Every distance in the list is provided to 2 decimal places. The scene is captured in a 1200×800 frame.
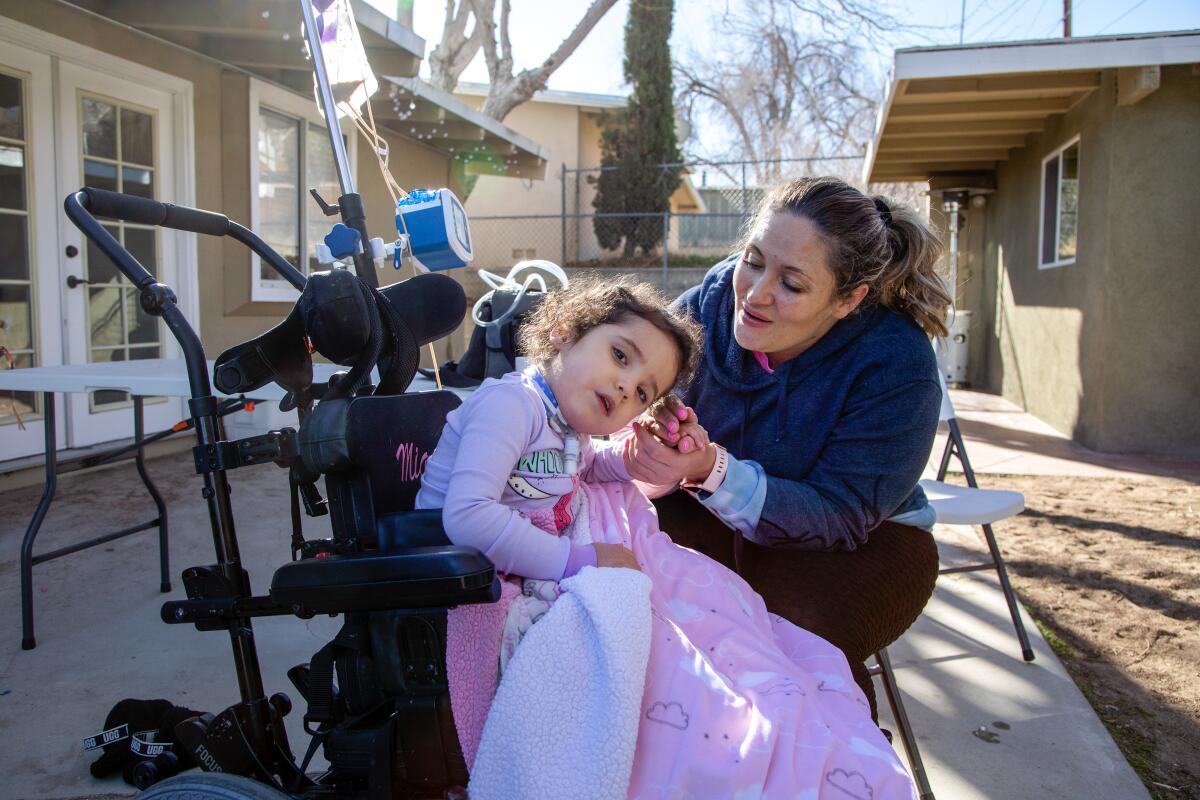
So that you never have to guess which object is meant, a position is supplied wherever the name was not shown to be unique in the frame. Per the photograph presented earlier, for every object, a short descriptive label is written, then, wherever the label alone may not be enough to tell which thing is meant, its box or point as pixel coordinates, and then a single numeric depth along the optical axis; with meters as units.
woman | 1.71
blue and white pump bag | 1.78
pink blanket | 1.14
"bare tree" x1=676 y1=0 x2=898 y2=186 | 22.47
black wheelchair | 1.23
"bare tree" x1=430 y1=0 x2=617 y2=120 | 12.14
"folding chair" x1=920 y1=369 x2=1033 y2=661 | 2.84
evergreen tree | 15.99
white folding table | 2.60
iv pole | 1.73
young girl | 1.16
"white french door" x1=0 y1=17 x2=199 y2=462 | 4.60
